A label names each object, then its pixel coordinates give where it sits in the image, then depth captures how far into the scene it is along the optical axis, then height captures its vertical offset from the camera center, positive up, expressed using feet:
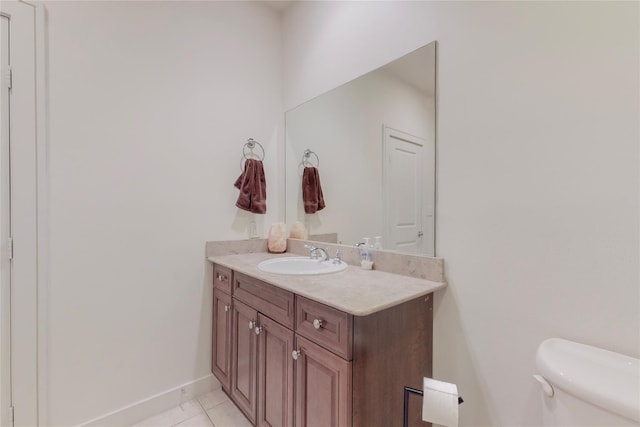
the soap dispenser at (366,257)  5.15 -0.82
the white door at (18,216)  4.34 -0.09
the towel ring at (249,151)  6.87 +1.46
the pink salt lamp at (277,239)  6.94 -0.68
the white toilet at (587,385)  2.25 -1.45
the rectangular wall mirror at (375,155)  4.53 +1.13
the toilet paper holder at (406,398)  2.96 -2.01
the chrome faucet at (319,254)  5.92 -0.90
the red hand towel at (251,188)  6.66 +0.55
